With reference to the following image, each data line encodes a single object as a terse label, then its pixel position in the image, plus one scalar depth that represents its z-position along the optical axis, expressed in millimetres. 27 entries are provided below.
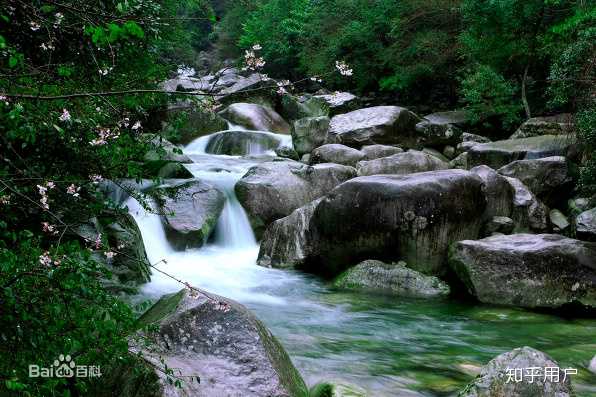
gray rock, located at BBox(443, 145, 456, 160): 15703
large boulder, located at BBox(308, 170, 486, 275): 8352
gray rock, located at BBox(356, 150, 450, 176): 11711
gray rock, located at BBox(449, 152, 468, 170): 13164
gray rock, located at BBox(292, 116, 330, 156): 16141
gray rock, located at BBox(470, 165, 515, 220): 9500
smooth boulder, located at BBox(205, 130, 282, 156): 17250
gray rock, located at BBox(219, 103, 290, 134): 20062
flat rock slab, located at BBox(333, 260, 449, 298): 7957
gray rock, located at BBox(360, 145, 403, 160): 13711
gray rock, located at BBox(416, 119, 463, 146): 15961
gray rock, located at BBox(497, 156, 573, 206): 10805
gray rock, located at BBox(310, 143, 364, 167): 13375
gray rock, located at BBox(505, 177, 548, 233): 9695
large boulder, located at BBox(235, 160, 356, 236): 11008
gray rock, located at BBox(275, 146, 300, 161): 16138
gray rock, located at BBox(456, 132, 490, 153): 15338
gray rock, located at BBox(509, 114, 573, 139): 13978
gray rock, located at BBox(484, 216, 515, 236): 9102
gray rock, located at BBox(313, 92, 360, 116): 20562
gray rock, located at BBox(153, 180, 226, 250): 9773
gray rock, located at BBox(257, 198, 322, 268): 9281
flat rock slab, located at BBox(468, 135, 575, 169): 12219
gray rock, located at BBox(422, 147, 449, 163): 15348
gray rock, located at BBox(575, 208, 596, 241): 8039
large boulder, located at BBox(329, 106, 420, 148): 15164
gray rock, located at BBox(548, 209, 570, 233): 9641
